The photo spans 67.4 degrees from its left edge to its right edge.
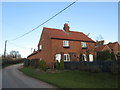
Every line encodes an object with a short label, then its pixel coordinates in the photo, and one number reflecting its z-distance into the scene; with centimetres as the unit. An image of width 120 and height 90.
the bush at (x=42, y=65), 1539
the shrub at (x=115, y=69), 833
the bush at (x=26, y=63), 2321
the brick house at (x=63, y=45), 1889
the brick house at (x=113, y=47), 2776
